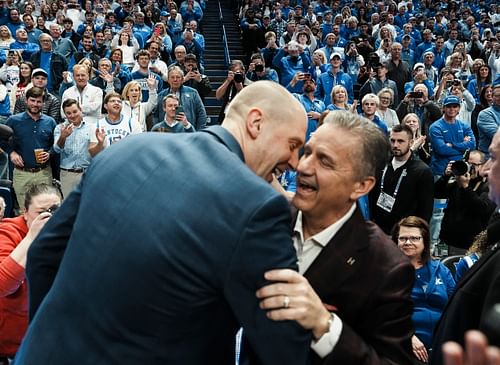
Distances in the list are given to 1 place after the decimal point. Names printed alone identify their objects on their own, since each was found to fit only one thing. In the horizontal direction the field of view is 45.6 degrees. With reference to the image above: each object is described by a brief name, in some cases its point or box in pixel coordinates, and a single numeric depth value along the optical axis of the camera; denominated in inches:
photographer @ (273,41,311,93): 376.9
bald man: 48.5
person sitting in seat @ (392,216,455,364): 130.5
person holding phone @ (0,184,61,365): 90.5
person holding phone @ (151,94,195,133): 246.1
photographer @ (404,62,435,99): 347.3
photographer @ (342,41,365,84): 409.1
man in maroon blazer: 52.9
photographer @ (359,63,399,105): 339.3
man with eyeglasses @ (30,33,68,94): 338.6
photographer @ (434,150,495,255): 185.2
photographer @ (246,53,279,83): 337.1
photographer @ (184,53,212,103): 311.6
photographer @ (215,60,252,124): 276.1
